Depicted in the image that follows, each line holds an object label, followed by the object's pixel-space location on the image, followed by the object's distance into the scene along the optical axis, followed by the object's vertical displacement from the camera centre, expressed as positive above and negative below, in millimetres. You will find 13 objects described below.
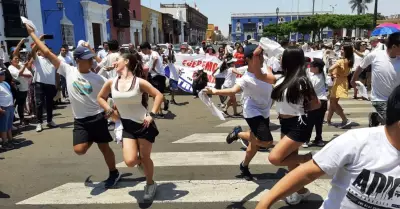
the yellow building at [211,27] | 165625 +7529
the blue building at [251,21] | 118688 +7091
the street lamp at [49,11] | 22831 +2326
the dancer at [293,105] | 3525 -647
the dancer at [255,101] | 4324 -747
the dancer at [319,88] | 6199 -829
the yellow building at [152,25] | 51875 +2925
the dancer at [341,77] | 7188 -761
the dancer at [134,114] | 3932 -780
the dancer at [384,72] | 4645 -435
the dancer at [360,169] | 1794 -670
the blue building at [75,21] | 23578 +1912
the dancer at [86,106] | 4453 -775
